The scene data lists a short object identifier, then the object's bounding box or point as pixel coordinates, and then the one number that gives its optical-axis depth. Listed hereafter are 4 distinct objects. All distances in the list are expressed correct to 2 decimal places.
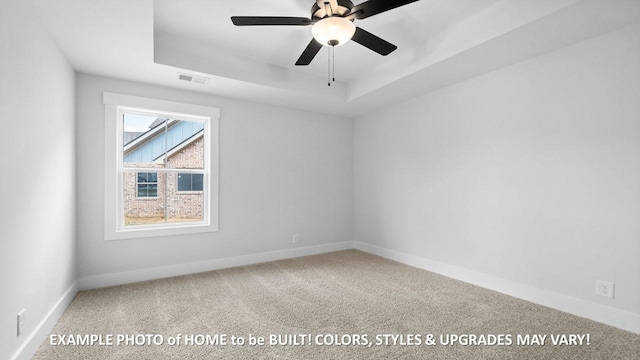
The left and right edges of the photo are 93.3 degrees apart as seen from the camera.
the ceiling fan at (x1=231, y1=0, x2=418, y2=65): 2.14
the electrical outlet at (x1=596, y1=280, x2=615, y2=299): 2.43
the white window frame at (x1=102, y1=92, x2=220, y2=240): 3.33
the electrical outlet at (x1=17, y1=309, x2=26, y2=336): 1.84
